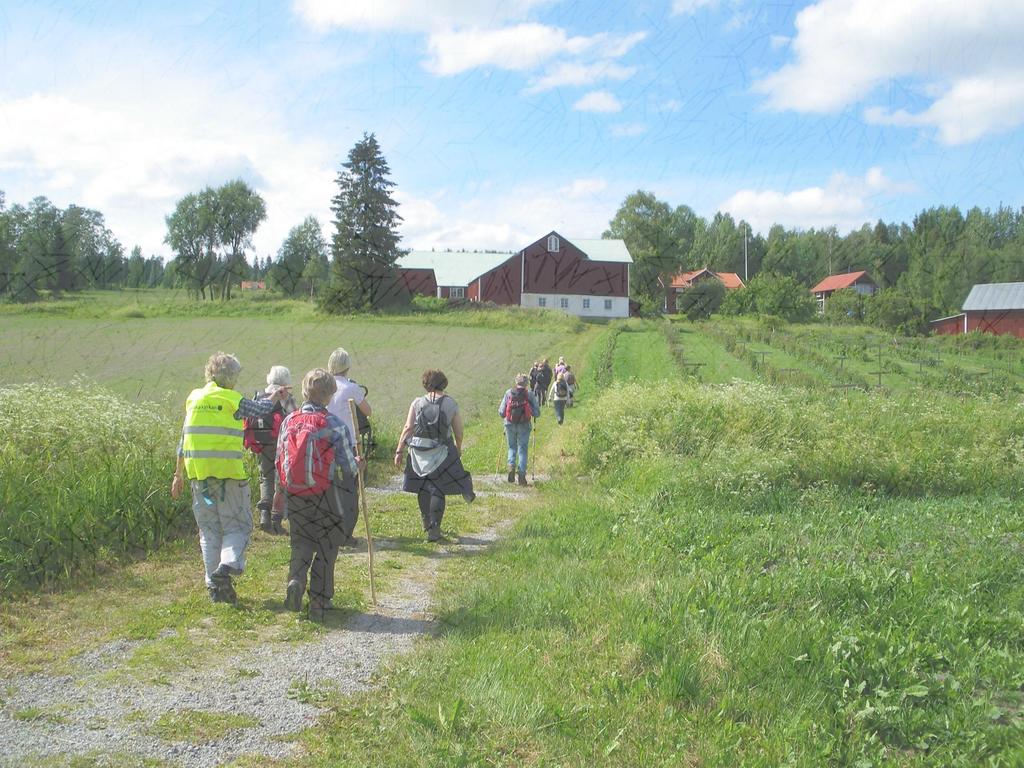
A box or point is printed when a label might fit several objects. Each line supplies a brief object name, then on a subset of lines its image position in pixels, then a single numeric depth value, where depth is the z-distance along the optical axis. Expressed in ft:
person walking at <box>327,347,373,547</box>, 27.09
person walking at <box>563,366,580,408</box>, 75.41
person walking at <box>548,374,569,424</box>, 68.78
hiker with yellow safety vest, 19.69
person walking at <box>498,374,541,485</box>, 40.63
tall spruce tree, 79.77
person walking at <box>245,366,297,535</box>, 26.17
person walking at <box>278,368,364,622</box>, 18.84
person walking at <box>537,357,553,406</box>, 80.74
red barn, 192.85
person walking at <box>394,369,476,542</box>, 27.20
